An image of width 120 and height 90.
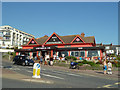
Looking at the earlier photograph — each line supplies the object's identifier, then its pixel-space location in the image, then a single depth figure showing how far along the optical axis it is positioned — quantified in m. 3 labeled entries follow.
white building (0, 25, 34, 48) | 83.38
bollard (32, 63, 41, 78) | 11.45
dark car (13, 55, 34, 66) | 23.56
